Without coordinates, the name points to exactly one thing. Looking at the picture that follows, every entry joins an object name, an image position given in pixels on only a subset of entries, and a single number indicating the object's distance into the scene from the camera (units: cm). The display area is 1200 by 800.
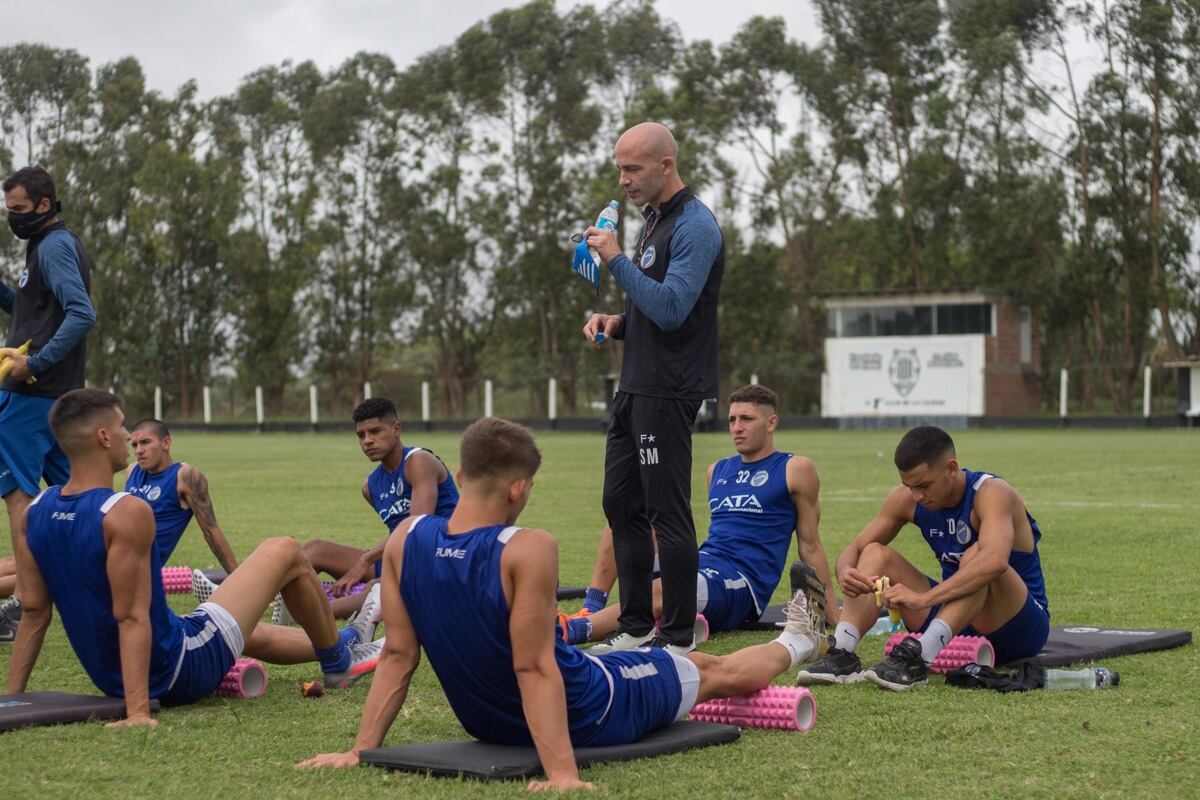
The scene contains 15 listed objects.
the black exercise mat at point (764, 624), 841
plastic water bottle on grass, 638
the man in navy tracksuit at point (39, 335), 808
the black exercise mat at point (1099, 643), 699
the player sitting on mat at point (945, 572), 656
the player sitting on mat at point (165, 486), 864
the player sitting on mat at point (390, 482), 842
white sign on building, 5300
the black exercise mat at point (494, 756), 480
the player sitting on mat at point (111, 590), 564
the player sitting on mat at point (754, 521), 820
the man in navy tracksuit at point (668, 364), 700
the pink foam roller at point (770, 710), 559
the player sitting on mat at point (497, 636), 466
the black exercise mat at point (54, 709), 563
